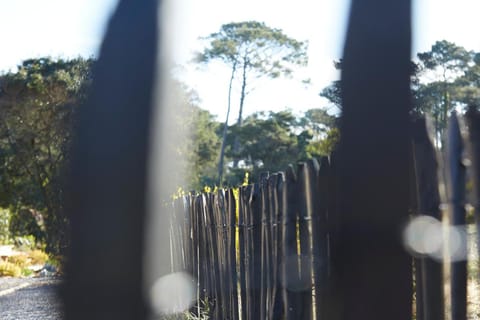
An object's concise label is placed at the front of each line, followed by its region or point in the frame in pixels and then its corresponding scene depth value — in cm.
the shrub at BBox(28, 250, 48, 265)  2438
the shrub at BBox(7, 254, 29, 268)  2225
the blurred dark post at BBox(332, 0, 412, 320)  416
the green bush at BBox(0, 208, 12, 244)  2800
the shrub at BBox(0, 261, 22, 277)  2059
